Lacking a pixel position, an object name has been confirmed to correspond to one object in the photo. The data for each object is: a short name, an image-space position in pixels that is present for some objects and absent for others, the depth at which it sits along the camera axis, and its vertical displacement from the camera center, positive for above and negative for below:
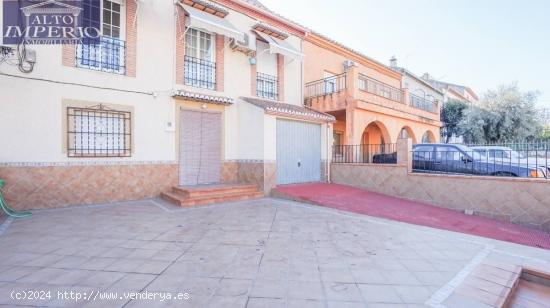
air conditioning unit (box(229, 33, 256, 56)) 10.59 +4.63
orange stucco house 11.79 +2.87
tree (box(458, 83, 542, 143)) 16.73 +2.56
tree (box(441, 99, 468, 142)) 22.59 +3.53
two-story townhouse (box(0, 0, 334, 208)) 7.03 +1.50
